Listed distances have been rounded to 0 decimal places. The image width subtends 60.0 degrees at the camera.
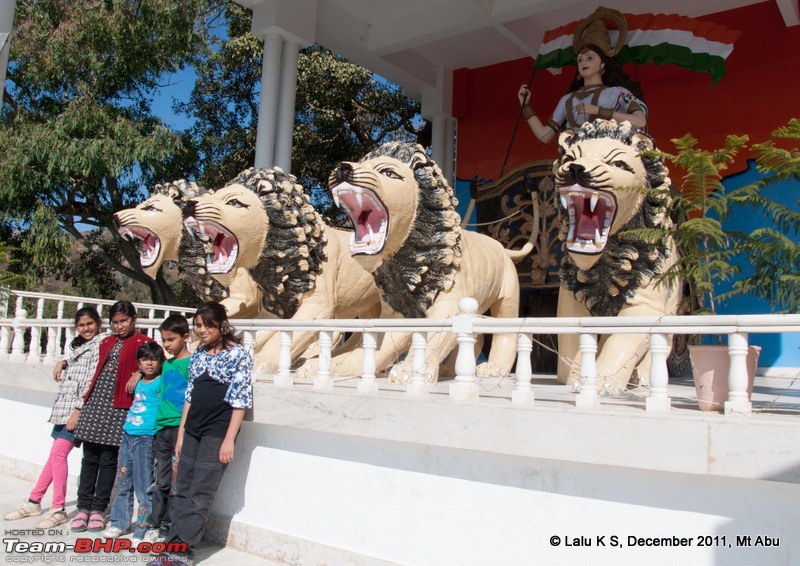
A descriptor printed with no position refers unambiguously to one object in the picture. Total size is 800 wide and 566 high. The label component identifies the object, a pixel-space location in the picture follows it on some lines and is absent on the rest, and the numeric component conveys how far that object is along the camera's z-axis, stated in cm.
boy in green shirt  333
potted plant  263
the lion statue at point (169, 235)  519
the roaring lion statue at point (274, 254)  468
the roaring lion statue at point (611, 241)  367
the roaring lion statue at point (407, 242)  390
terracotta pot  260
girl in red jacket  361
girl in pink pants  374
